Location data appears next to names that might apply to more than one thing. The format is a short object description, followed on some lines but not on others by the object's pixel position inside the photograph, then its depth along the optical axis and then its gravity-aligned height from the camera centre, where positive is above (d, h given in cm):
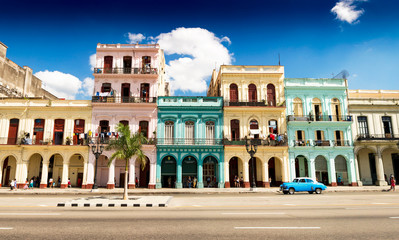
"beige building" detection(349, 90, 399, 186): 3047 +372
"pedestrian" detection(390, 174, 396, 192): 2372 -186
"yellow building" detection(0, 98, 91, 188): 2838 +283
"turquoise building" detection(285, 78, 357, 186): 2983 +385
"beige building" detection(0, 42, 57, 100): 3309 +1180
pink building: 2861 +747
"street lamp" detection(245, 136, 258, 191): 2433 -177
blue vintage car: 2156 -184
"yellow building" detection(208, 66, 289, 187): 2911 +490
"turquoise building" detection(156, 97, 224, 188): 2881 +254
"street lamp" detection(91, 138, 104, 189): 2372 -120
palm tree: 1788 +139
